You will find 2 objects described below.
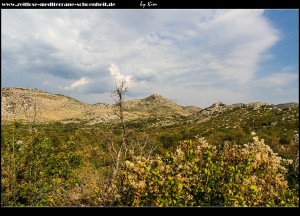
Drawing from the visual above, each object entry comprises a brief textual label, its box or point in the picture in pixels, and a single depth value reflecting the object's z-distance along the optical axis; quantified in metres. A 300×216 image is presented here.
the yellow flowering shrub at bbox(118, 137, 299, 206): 4.93
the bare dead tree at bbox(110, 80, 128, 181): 5.86
